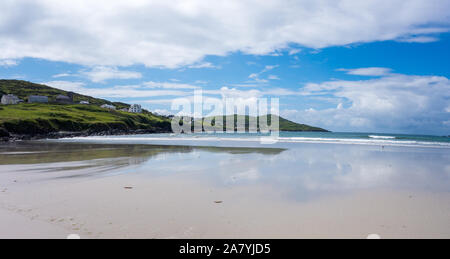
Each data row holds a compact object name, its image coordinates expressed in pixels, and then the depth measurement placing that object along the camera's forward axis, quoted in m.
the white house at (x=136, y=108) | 175.62
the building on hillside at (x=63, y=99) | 138.88
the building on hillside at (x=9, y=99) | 115.69
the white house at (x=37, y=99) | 125.03
